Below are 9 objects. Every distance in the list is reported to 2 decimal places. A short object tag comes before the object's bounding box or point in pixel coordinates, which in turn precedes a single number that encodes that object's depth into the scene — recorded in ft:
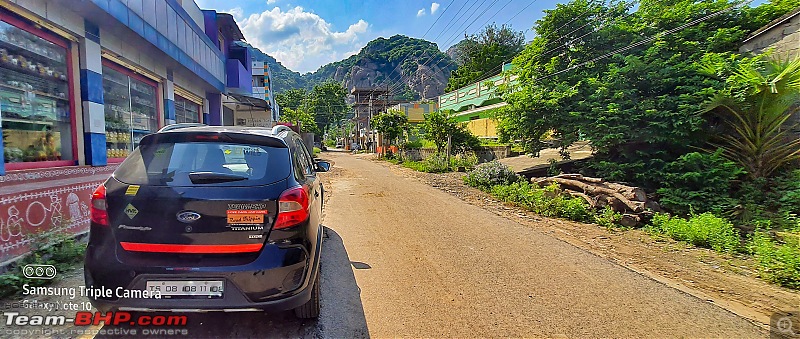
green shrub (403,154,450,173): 59.06
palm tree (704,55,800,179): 24.54
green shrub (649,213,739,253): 18.99
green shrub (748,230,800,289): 13.21
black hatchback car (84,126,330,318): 7.52
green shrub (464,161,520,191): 37.88
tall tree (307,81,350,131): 205.67
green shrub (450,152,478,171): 56.65
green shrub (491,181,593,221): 25.55
